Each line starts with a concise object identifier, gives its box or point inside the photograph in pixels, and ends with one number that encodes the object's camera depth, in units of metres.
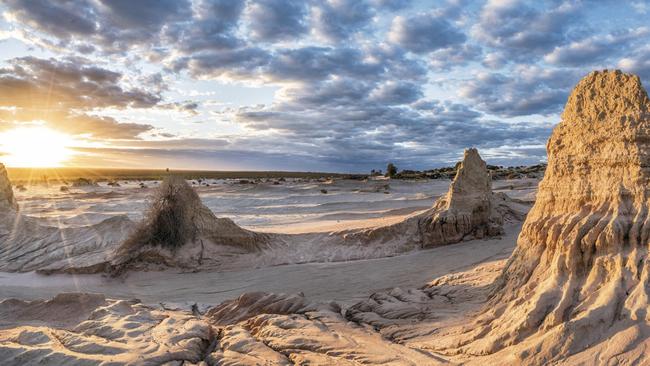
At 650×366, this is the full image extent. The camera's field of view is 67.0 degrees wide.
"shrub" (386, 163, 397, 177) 61.88
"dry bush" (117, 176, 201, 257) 14.07
